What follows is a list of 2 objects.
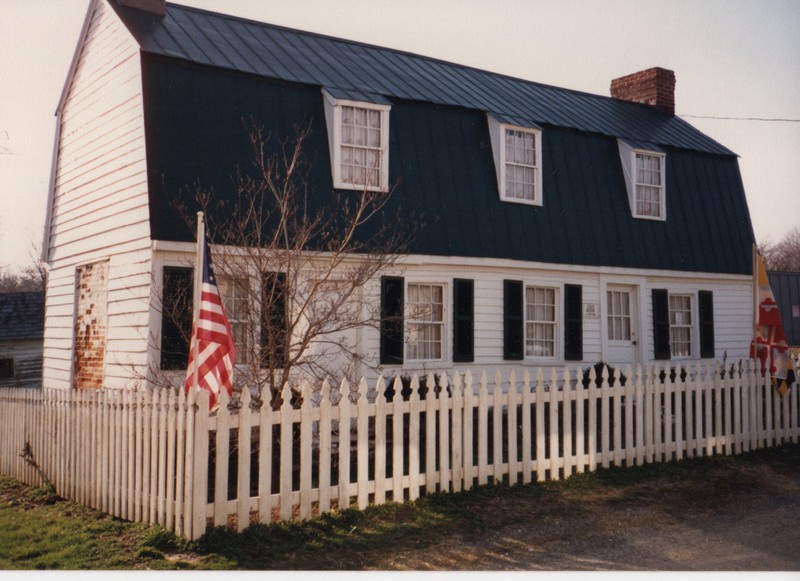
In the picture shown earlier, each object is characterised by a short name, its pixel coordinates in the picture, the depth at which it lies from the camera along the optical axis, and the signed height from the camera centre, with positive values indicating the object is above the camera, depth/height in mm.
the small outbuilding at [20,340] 24641 -185
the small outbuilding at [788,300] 23812 +1276
